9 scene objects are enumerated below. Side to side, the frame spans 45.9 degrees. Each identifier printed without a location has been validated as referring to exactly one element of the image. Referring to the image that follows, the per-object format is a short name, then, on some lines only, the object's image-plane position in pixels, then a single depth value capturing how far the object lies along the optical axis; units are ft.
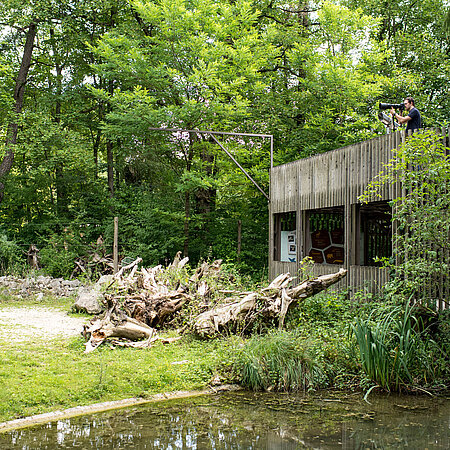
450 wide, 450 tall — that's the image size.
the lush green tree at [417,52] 65.77
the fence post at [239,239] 58.93
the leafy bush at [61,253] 60.18
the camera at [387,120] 31.83
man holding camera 27.96
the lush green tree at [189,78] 57.06
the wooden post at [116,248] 48.67
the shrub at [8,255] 60.23
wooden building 32.32
